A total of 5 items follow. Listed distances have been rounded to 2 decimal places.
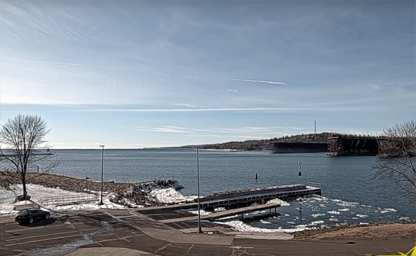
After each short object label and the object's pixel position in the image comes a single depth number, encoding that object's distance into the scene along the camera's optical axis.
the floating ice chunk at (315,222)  42.22
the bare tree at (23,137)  52.81
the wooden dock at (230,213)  39.14
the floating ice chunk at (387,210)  49.68
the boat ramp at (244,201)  44.64
